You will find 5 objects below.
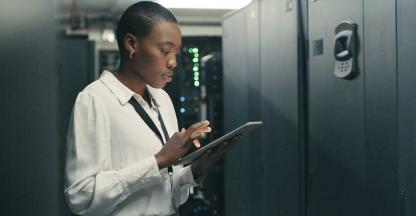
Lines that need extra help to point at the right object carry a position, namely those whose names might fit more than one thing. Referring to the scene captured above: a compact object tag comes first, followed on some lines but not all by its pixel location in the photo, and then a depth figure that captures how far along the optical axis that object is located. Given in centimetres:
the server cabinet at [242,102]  347
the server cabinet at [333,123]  215
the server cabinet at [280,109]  277
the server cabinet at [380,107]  186
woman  134
